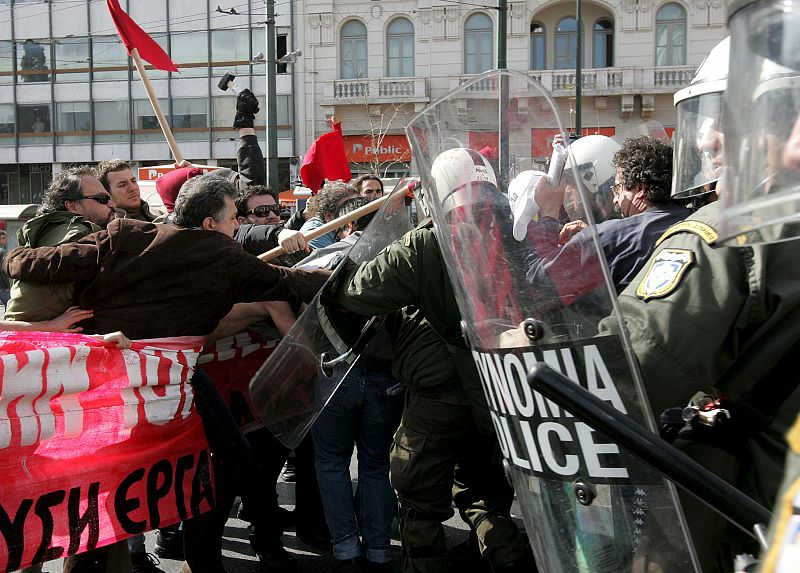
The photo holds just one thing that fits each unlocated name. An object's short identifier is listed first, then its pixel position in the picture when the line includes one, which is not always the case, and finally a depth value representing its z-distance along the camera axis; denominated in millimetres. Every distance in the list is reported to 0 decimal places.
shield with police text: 1641
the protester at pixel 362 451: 3781
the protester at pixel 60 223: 3453
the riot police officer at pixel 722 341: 1727
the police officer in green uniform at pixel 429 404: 3018
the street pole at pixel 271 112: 12883
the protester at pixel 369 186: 5738
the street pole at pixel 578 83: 16984
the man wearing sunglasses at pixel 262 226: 3894
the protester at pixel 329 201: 4543
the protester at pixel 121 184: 4496
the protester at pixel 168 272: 3303
